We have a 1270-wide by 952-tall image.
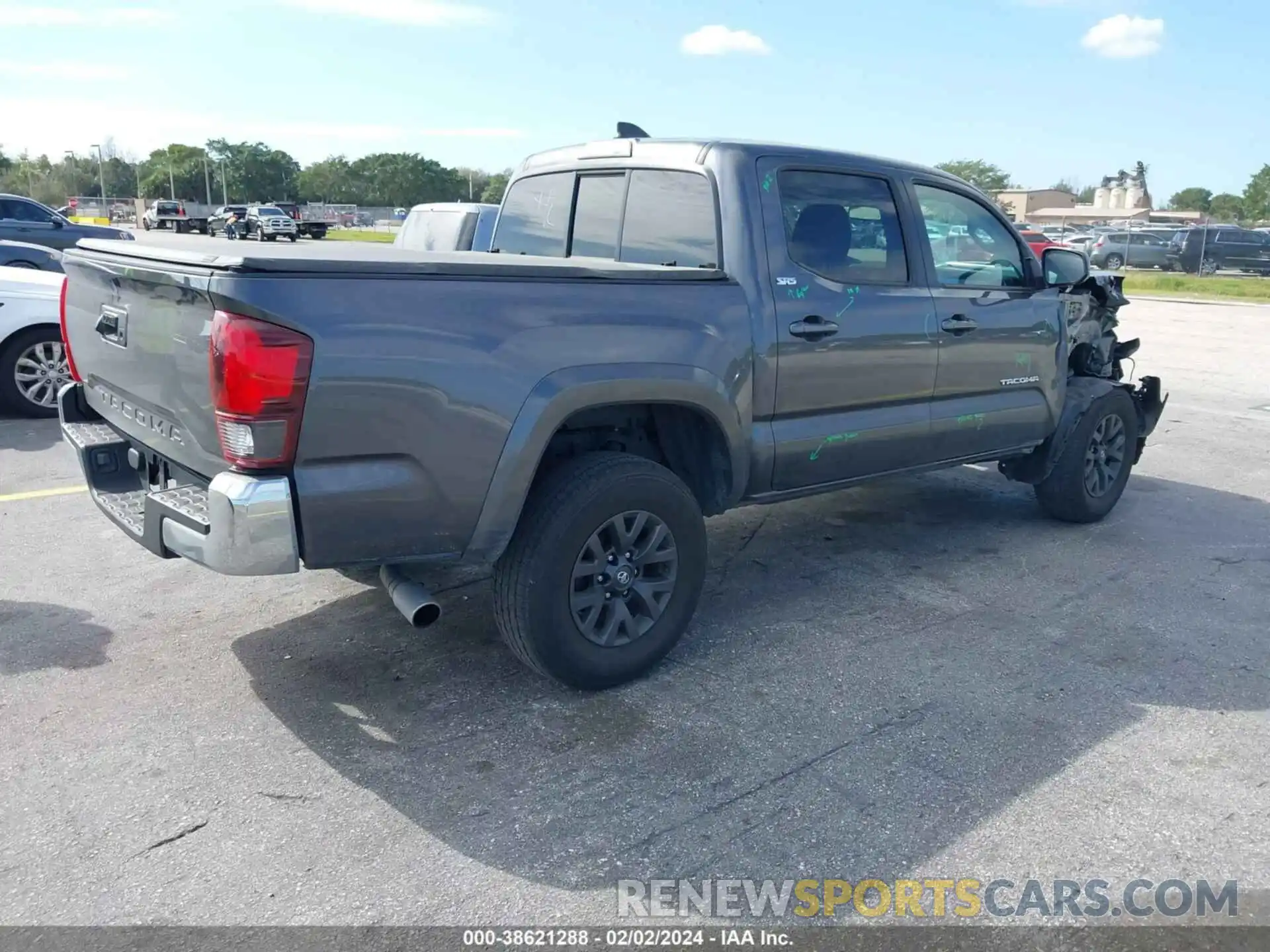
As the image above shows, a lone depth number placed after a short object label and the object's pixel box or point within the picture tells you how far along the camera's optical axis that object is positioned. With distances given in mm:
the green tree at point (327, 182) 93312
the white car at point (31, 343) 7461
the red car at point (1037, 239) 23328
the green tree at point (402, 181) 88750
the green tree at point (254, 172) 96000
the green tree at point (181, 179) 93375
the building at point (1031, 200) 62062
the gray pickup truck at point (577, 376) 2896
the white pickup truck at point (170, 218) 47344
